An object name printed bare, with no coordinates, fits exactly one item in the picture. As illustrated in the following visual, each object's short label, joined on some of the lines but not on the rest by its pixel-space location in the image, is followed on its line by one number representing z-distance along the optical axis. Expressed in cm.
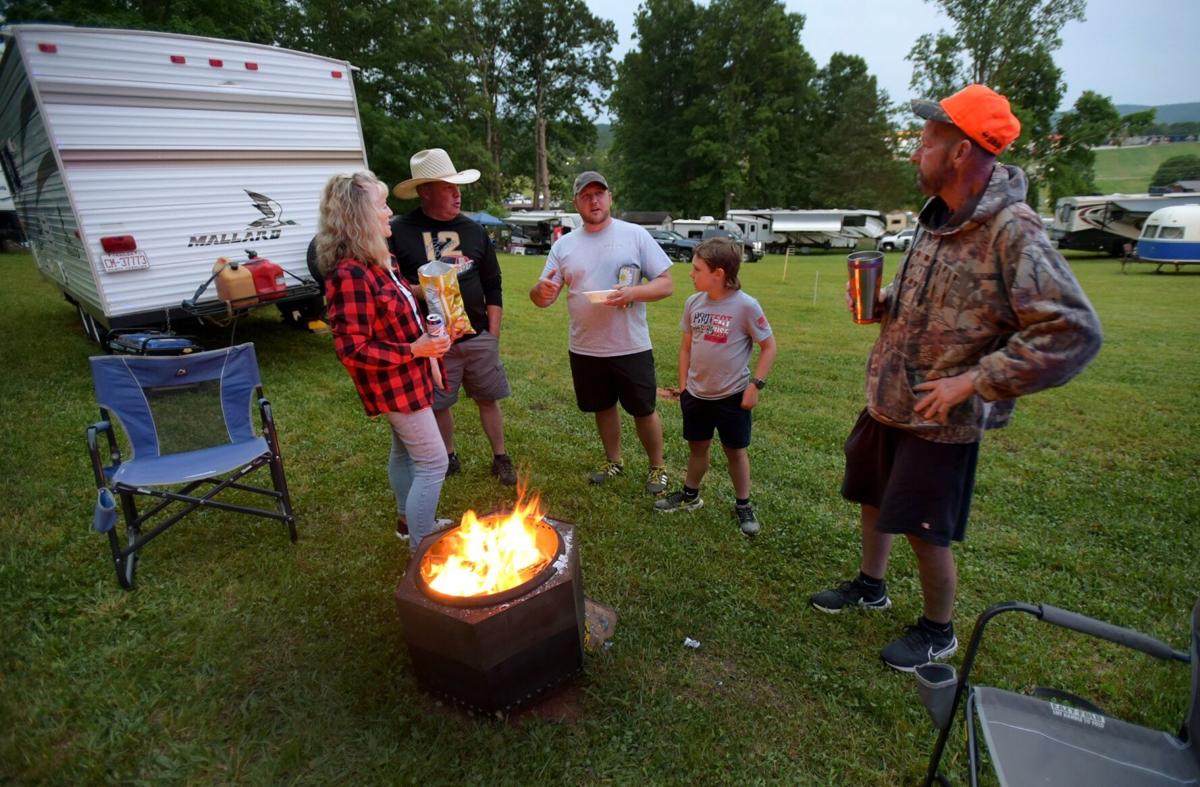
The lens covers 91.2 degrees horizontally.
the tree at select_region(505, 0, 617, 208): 3406
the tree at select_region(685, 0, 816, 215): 3653
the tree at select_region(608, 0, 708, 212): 3919
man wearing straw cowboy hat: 332
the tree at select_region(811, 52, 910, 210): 3812
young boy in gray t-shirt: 303
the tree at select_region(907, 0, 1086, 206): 2802
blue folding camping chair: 289
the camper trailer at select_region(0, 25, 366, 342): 508
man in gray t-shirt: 334
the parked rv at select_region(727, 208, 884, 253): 3181
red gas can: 613
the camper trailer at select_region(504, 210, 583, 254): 3061
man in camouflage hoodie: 166
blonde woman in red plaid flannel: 243
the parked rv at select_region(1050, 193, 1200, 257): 2195
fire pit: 194
